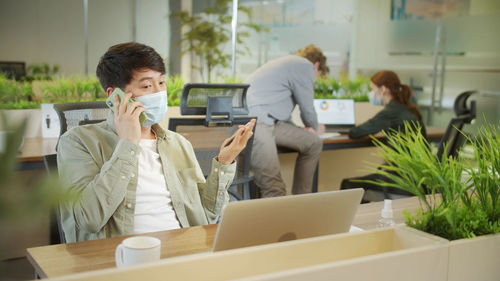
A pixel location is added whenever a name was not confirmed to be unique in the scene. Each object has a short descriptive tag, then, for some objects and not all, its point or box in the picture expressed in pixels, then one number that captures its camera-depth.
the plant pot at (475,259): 0.94
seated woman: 3.78
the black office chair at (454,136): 3.25
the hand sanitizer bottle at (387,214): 1.44
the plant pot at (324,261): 0.72
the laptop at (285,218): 0.98
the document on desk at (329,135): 3.91
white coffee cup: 1.07
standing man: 3.60
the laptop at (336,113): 4.44
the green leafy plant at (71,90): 3.28
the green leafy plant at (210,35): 5.79
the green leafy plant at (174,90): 3.56
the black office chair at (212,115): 2.25
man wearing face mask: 1.51
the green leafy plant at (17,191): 0.26
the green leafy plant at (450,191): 1.03
